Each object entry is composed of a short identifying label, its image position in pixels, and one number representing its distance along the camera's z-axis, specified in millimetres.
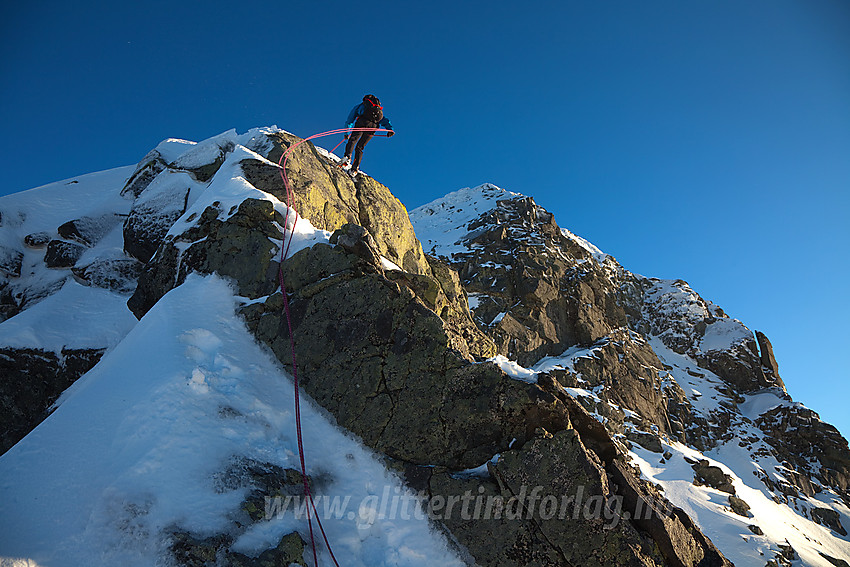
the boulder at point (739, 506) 36719
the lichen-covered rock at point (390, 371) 8500
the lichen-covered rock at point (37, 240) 19516
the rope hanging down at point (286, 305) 7211
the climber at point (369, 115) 15991
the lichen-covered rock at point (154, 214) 17141
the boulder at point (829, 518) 47500
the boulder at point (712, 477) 40000
